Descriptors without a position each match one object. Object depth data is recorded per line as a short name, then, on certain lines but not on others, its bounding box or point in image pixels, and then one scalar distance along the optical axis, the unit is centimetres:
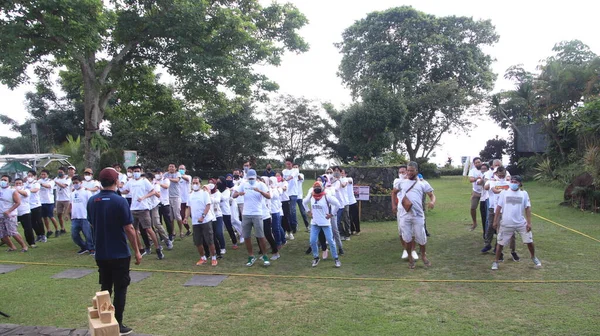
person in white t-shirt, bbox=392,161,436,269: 747
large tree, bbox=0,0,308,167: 1353
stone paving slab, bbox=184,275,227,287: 699
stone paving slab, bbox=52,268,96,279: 763
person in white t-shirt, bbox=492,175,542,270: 727
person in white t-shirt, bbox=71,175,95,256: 940
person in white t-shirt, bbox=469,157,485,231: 963
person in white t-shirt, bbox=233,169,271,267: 809
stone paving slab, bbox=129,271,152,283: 739
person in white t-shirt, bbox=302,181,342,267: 786
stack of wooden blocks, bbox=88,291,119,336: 288
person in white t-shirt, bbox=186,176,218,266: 823
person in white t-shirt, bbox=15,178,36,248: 1004
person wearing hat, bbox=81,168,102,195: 983
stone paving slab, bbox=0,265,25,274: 822
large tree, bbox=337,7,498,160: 3206
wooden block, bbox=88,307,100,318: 311
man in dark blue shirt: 483
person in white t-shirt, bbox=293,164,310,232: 1135
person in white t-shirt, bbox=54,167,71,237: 1129
